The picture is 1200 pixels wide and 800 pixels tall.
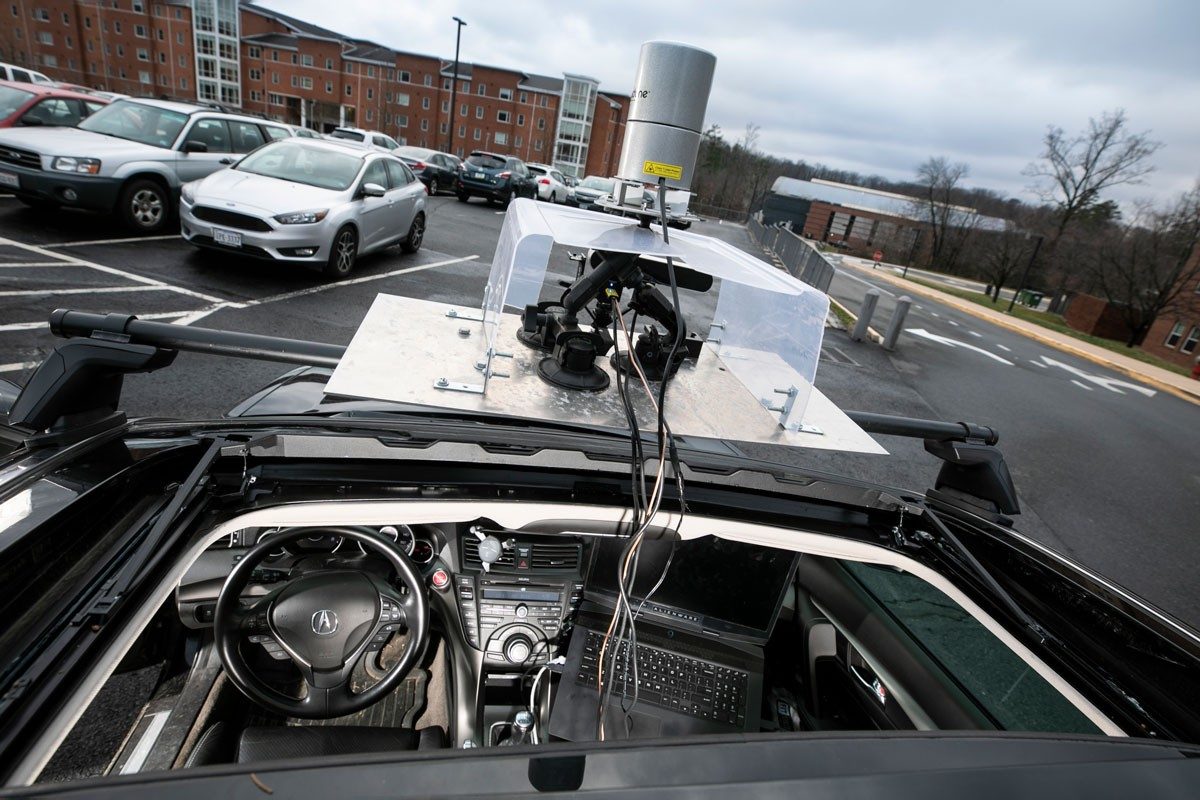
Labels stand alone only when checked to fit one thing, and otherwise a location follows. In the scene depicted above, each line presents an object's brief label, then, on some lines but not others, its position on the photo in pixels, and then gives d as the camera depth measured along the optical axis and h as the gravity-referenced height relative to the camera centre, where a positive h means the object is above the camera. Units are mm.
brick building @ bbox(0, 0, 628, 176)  62188 +3170
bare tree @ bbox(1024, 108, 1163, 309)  36312 +4521
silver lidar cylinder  2068 +217
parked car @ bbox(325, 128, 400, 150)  23173 -695
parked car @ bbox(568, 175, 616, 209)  24484 -1030
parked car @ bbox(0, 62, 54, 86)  19281 -745
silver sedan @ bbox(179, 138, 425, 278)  7180 -1173
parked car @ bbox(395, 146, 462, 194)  19719 -1049
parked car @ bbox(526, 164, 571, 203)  23062 -1025
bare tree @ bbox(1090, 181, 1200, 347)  26391 +386
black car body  954 -955
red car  10156 -847
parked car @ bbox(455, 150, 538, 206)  19688 -1070
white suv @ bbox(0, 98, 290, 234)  7672 -1083
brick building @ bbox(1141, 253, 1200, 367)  25125 -2060
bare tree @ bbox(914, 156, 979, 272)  51531 +1444
